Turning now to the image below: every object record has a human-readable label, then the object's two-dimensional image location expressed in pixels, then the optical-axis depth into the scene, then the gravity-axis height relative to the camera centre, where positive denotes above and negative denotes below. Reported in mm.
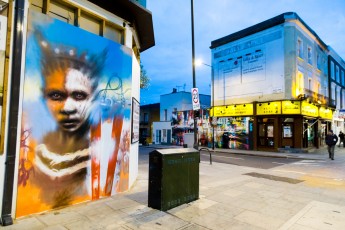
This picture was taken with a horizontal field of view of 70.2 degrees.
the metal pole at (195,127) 11859 +1
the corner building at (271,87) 21234 +3953
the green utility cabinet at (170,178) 5625 -1235
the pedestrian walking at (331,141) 16234 -831
